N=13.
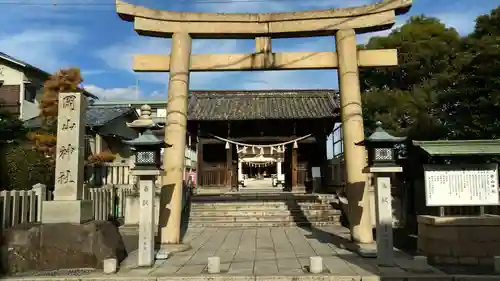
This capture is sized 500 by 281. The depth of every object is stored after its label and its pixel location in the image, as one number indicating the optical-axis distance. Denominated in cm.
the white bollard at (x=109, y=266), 749
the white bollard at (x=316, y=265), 732
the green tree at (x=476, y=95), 1366
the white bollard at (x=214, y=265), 741
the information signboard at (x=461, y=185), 886
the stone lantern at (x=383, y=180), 805
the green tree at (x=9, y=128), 1549
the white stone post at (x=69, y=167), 841
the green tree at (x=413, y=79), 1748
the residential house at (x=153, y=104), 4153
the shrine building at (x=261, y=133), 2514
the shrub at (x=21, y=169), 1302
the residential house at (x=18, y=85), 2623
